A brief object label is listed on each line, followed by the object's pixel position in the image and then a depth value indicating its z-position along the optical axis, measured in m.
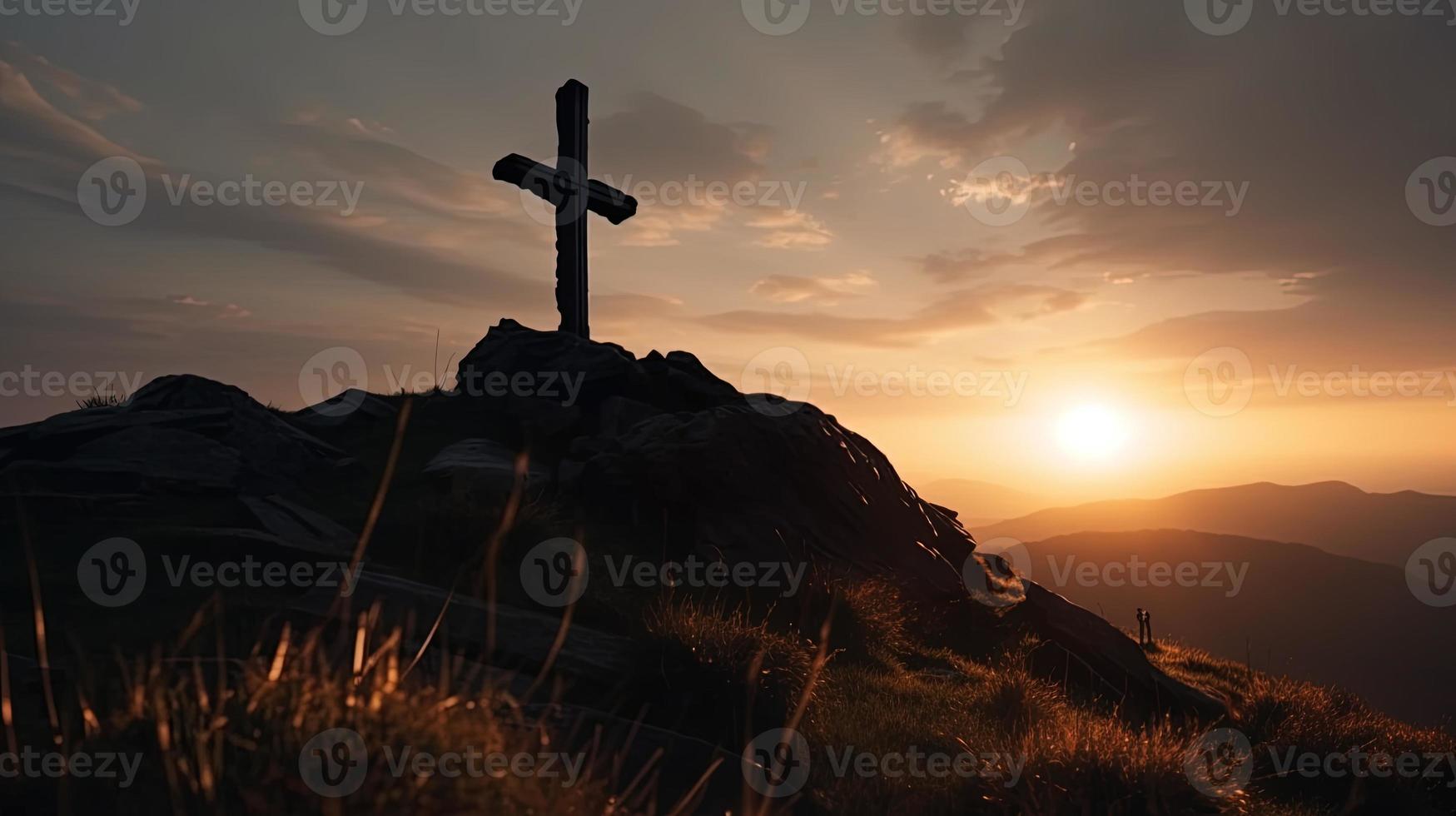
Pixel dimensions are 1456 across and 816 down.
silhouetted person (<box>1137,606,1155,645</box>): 16.15
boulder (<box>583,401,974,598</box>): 10.77
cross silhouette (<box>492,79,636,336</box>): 14.62
